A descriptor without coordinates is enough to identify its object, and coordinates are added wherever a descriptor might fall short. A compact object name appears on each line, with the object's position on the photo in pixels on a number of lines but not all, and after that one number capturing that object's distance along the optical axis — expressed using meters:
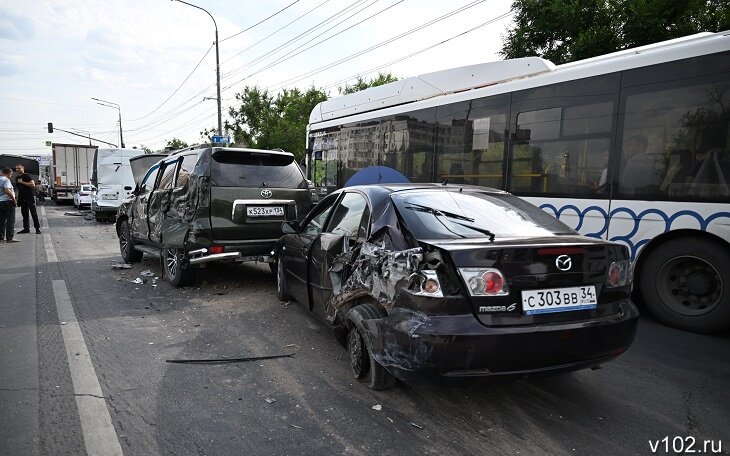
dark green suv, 6.40
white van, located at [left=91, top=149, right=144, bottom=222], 18.50
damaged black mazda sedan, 2.74
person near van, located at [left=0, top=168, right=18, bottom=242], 11.91
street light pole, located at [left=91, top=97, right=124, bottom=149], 48.42
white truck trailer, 27.50
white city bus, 4.94
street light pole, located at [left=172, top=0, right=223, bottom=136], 23.70
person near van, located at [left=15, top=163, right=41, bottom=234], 13.21
